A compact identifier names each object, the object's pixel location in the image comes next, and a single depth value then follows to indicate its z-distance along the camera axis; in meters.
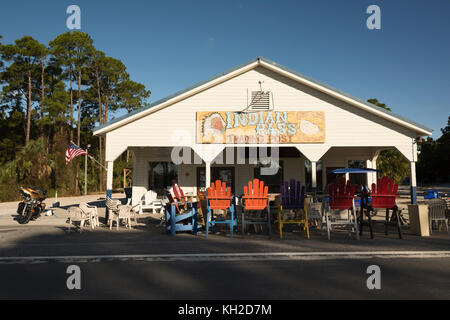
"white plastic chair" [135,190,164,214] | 14.02
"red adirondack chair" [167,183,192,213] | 8.43
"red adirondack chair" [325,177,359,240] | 7.32
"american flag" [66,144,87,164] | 15.44
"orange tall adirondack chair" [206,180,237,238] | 7.75
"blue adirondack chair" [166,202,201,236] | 8.12
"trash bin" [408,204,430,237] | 7.56
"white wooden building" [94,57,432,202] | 11.56
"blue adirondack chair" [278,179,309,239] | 7.64
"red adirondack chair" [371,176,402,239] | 7.27
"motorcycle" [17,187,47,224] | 10.82
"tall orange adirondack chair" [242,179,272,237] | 7.68
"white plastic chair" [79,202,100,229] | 9.09
